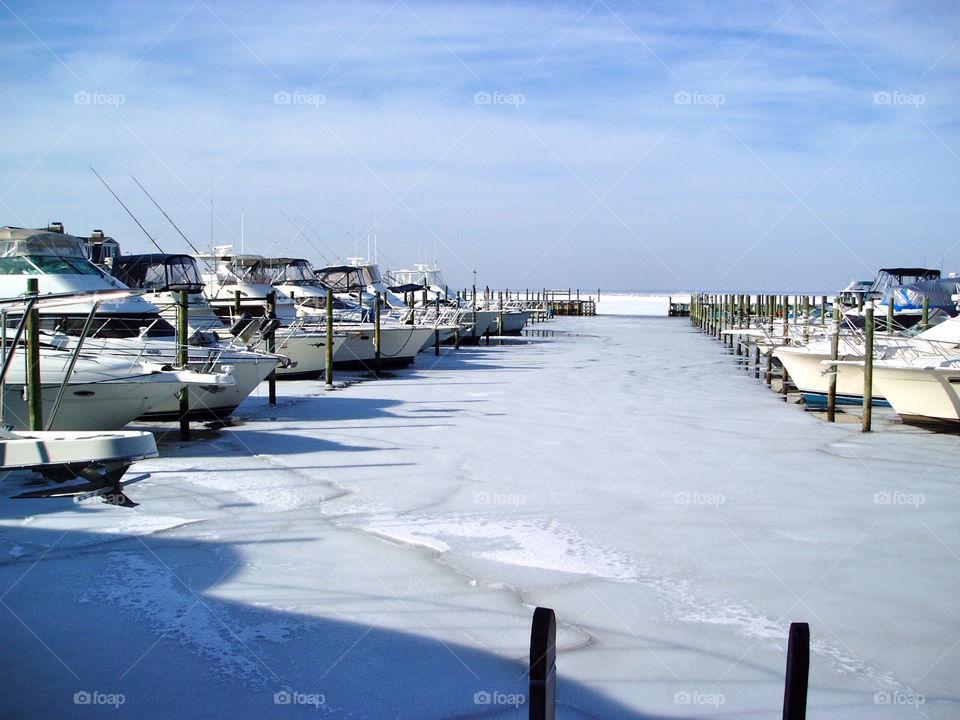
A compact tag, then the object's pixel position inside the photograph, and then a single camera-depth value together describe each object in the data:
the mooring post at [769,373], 21.08
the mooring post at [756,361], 23.77
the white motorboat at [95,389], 10.62
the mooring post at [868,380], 14.15
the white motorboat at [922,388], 13.79
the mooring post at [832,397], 15.32
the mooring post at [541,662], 3.54
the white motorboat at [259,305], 21.47
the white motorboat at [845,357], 15.62
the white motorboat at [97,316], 13.40
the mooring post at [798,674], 3.56
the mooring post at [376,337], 23.34
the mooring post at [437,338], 31.10
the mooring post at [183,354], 12.75
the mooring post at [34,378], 9.29
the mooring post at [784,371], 19.27
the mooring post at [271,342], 16.69
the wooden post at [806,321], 19.92
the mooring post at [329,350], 20.58
